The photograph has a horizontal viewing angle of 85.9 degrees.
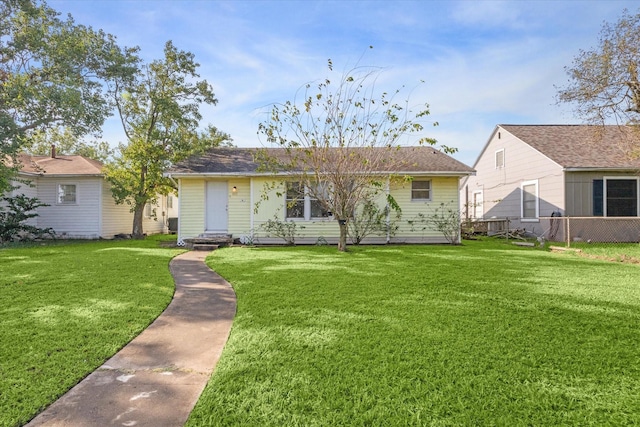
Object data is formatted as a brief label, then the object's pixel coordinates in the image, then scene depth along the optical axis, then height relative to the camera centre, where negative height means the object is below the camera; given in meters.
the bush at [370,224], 13.20 -0.26
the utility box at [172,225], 22.33 -0.50
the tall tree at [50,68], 13.84 +6.90
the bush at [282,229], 13.33 -0.45
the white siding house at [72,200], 16.41 +0.84
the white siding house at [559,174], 13.57 +1.83
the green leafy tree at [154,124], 16.08 +4.72
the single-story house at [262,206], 13.41 +0.45
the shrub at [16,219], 13.57 -0.07
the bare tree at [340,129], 10.01 +2.64
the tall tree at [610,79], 10.61 +4.50
